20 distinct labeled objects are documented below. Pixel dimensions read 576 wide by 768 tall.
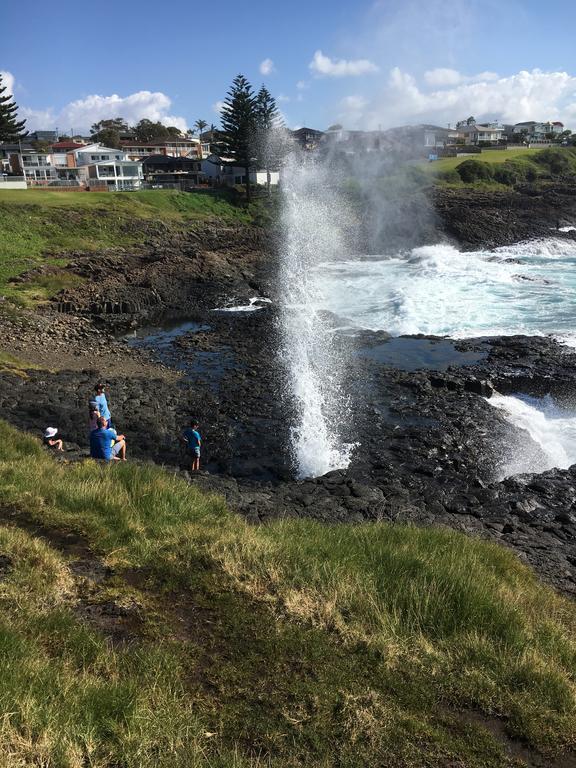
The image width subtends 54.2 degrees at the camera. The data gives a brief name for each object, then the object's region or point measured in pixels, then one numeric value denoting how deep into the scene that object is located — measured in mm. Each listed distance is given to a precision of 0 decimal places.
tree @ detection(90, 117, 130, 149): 109856
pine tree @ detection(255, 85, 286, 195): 61941
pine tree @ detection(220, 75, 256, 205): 60281
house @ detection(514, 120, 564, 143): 148375
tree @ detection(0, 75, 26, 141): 64375
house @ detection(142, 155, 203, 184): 75125
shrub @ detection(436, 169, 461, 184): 72312
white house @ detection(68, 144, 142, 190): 72669
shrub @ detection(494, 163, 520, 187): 75438
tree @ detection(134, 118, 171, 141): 120500
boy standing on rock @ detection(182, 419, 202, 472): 14445
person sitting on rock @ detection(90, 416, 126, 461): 12078
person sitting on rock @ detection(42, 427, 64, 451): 12772
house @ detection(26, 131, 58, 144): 130375
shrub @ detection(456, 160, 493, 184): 74000
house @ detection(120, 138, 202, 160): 100562
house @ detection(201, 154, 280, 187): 68375
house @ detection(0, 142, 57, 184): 72750
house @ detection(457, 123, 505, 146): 119138
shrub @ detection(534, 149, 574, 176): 86062
